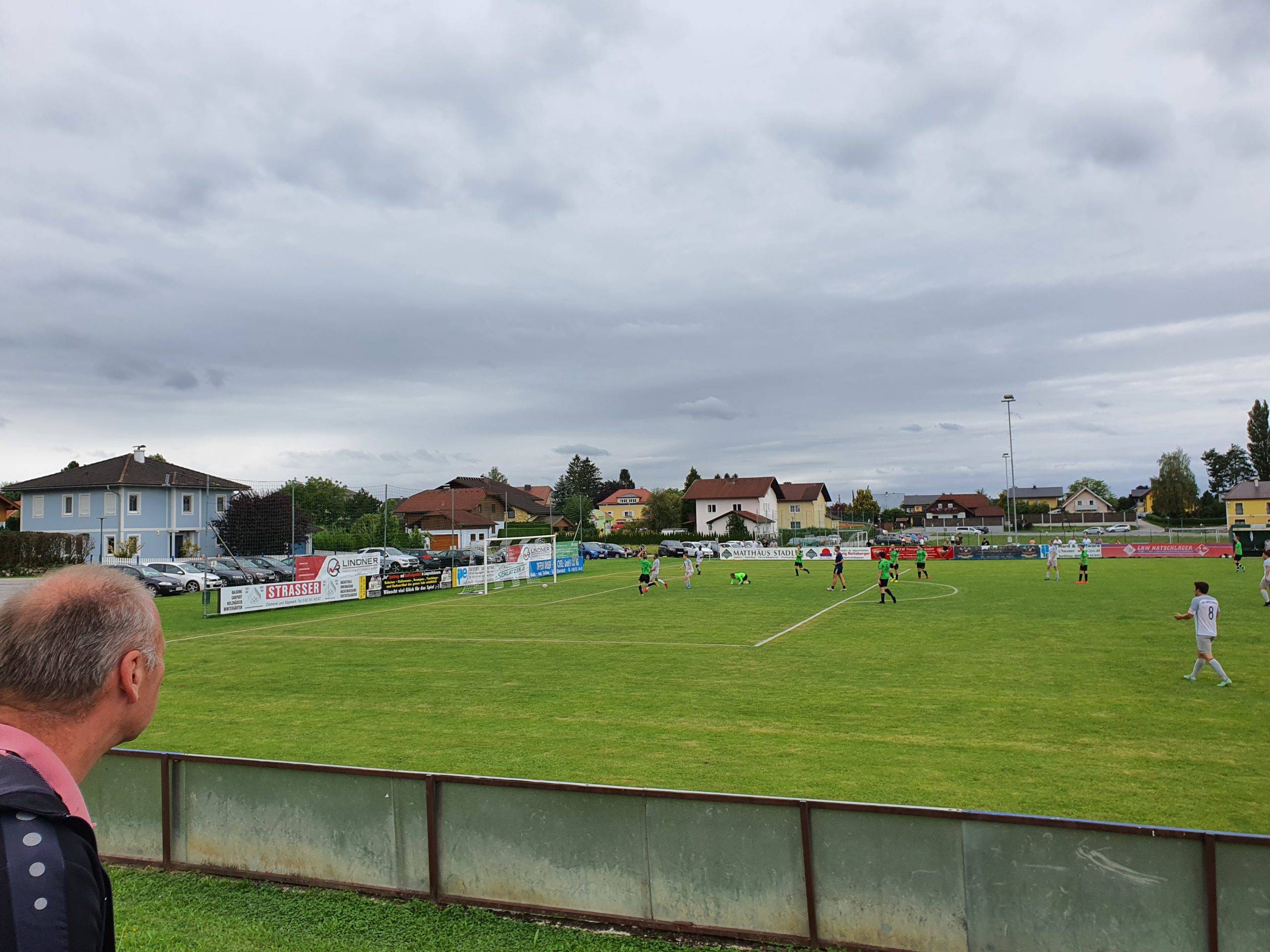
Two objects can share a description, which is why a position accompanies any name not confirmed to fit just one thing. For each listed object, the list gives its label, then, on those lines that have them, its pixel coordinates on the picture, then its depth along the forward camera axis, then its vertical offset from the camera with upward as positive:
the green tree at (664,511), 103.44 +1.69
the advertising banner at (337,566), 34.97 -1.20
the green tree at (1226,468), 131.50 +5.29
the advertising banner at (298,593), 31.30 -2.12
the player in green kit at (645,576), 36.84 -2.26
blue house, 53.66 +2.66
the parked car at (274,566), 44.12 -1.34
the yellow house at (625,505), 153.88 +3.94
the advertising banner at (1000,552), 58.62 -2.92
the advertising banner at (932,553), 59.25 -2.78
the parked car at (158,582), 39.41 -1.73
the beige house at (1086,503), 133.88 +0.57
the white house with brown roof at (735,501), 103.56 +2.60
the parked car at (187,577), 41.56 -1.61
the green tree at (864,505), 128.88 +1.79
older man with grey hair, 1.60 -0.42
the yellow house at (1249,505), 87.12 -0.52
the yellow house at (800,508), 123.88 +1.59
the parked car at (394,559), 41.44 -1.36
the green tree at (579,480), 163.62 +9.31
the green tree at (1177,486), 112.19 +2.34
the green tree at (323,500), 90.62 +4.95
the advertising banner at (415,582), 38.47 -2.22
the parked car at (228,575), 43.09 -1.67
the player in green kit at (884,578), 30.84 -2.31
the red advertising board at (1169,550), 55.44 -3.15
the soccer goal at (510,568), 42.00 -1.98
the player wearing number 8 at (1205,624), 14.74 -2.18
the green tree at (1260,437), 109.94 +8.23
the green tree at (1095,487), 164.38 +3.87
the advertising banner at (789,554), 62.03 -2.63
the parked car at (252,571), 43.12 -1.55
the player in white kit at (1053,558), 38.91 -2.32
